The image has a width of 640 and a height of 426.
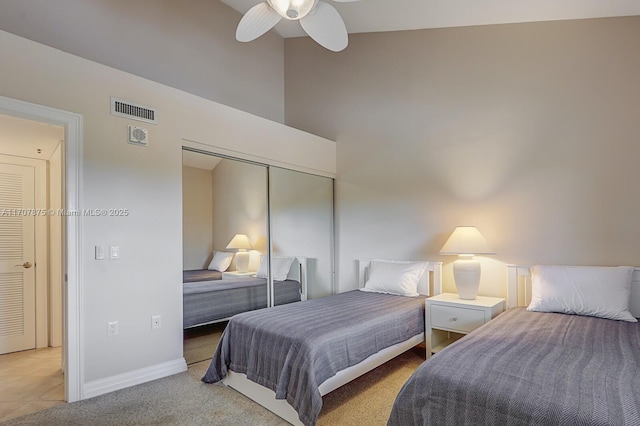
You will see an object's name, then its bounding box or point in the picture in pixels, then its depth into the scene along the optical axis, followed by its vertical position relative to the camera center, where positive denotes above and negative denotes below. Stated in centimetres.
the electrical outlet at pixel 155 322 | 301 -84
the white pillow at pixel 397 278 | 381 -65
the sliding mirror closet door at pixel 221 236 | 333 -18
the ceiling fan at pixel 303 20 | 219 +127
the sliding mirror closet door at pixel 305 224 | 404 -8
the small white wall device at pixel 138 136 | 294 +67
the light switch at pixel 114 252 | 279 -25
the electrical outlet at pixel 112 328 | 275 -81
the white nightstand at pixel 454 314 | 312 -86
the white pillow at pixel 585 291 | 275 -60
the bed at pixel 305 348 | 225 -91
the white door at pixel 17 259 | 371 -39
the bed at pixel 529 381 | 140 -73
